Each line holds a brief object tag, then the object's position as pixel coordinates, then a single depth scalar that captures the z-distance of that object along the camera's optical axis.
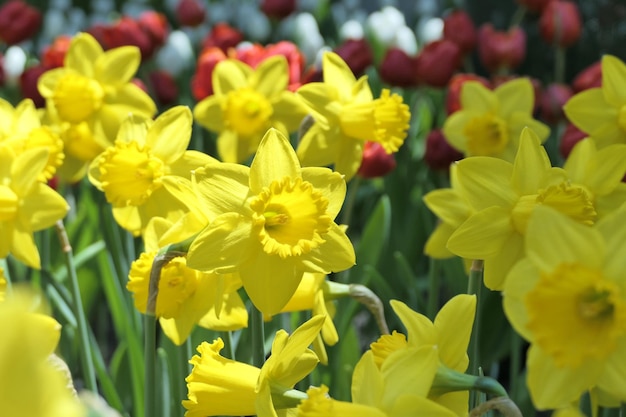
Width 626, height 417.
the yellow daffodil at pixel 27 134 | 1.85
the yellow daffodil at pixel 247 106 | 1.97
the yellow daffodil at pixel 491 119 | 2.05
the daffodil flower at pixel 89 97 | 1.98
